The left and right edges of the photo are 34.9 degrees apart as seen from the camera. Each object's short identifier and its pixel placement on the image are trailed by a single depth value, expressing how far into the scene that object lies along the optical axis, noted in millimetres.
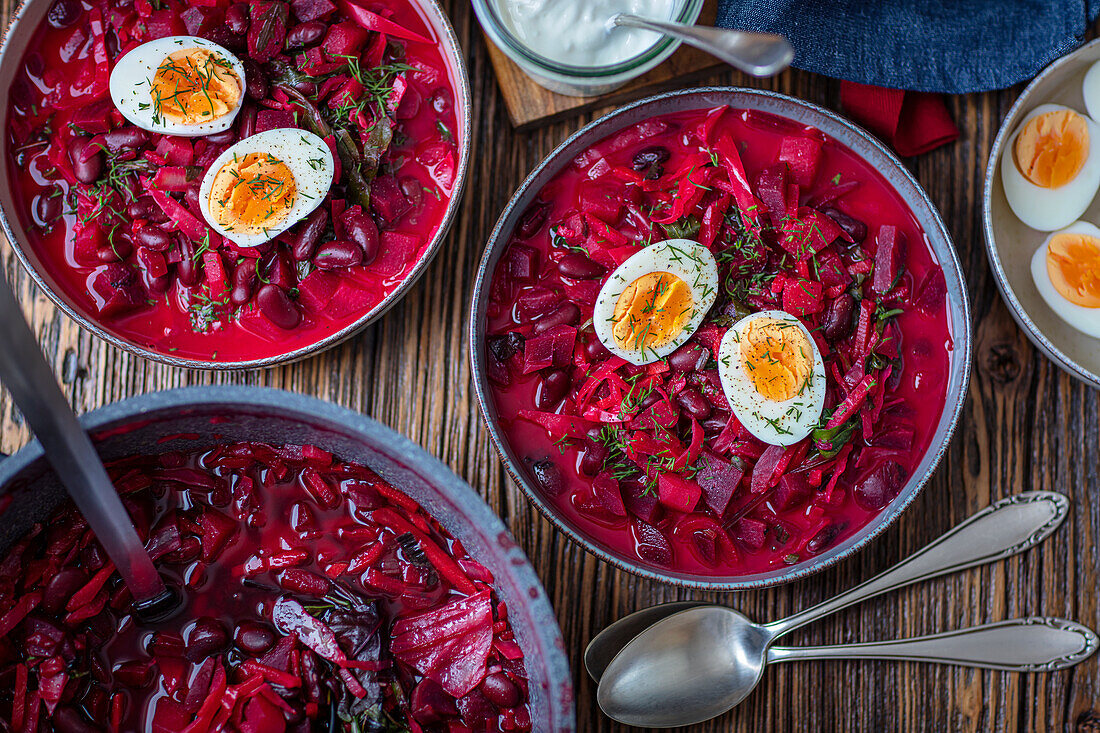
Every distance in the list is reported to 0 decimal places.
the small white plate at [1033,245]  747
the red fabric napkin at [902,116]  766
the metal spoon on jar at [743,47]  669
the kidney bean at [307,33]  736
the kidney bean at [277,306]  724
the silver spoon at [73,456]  620
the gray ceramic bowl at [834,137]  717
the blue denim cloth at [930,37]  762
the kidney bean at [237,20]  739
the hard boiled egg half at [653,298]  729
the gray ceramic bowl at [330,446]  656
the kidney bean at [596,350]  737
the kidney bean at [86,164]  732
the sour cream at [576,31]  734
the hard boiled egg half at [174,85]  734
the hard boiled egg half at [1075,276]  763
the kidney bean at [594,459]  732
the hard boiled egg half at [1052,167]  764
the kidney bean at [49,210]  746
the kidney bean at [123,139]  734
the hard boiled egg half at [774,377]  731
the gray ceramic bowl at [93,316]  718
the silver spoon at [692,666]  741
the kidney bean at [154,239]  732
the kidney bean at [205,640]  692
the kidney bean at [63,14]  740
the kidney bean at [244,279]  732
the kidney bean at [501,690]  697
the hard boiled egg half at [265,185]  731
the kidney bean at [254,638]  694
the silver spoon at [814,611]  742
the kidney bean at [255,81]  738
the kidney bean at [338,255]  728
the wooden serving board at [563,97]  761
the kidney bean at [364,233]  731
